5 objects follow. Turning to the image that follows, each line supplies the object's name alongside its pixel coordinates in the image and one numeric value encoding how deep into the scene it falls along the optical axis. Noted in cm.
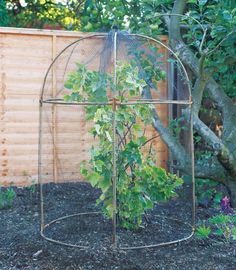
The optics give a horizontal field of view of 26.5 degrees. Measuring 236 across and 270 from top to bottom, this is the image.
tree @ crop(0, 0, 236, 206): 494
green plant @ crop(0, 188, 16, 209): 504
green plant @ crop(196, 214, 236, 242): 408
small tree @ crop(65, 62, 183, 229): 392
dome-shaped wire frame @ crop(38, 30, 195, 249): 360
